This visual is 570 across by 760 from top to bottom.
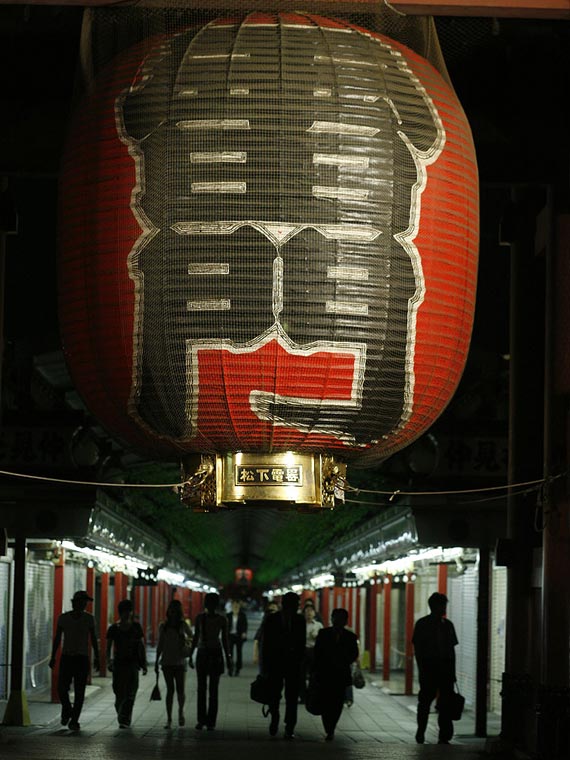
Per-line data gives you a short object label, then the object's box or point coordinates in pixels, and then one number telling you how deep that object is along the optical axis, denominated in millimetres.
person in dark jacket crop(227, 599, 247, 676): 31344
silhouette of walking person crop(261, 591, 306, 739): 15398
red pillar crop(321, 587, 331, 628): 42469
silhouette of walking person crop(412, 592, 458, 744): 14688
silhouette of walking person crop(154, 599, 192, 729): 16891
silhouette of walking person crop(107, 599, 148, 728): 16531
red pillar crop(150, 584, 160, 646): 44250
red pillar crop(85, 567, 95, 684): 25422
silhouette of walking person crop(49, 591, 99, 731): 15555
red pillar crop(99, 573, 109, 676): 26672
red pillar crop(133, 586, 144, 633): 34844
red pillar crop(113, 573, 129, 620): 31109
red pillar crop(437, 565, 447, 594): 22500
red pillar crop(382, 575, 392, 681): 27719
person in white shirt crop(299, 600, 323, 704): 20078
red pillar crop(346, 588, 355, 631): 40375
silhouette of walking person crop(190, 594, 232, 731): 16031
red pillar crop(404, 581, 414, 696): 24356
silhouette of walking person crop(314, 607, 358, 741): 14789
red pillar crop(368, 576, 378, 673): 31422
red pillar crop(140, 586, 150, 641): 39822
